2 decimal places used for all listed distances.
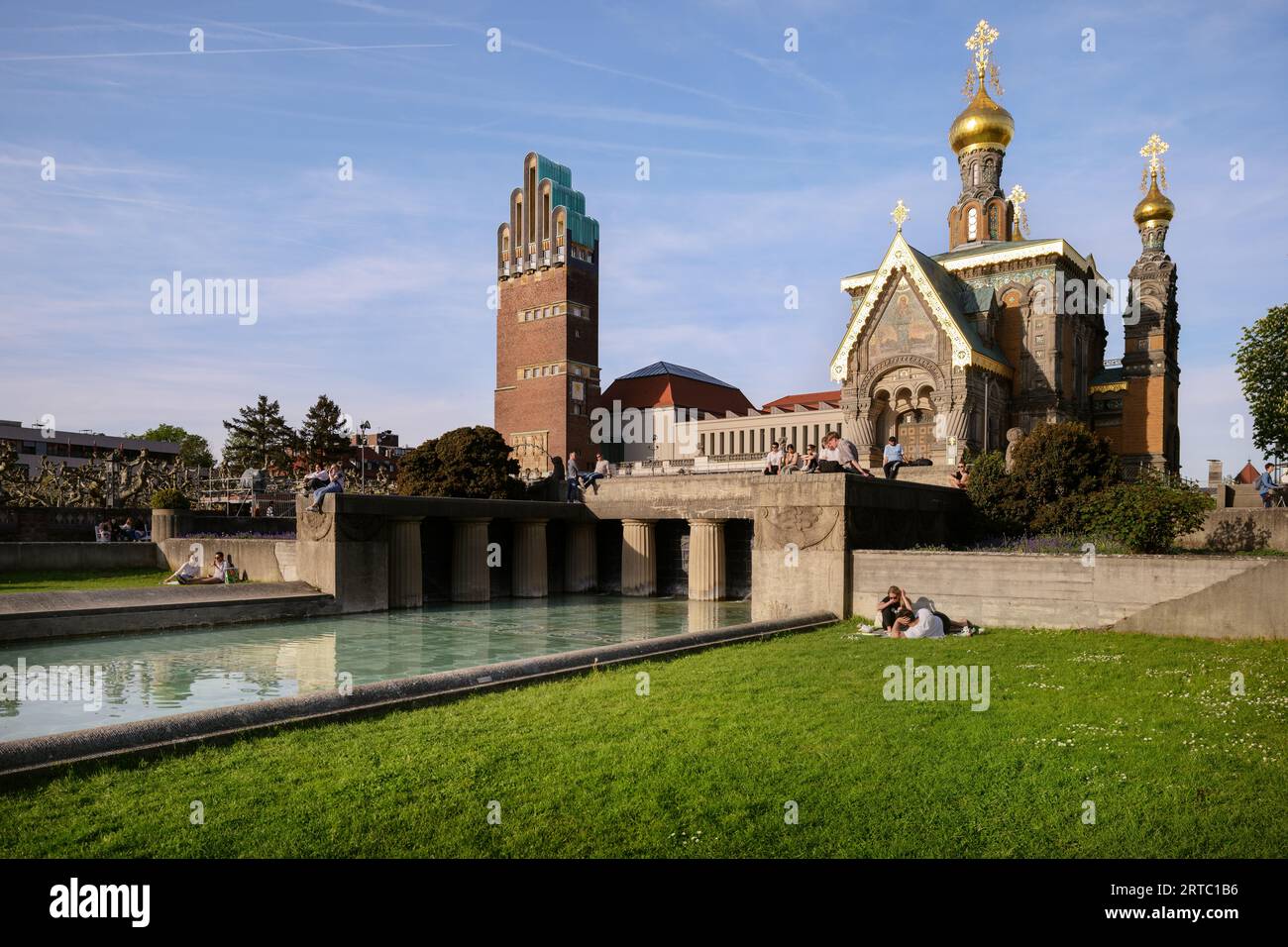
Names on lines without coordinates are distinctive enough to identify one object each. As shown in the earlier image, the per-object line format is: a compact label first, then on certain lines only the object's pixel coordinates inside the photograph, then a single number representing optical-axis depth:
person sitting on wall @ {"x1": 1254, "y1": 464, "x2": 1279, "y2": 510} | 27.56
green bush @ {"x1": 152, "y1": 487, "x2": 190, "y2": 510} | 33.44
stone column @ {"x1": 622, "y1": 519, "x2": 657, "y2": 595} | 33.34
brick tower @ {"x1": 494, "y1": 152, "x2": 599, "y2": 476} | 83.31
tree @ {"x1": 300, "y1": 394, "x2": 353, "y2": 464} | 69.19
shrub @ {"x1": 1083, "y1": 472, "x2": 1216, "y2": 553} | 17.83
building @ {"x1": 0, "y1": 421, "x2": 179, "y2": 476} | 97.62
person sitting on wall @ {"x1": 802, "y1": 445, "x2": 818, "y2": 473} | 23.28
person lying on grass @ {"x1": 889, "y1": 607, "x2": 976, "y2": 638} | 15.84
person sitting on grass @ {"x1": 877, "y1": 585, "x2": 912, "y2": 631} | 16.59
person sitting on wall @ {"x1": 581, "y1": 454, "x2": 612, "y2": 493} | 34.41
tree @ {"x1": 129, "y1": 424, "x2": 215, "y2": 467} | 97.56
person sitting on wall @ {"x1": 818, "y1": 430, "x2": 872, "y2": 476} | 22.12
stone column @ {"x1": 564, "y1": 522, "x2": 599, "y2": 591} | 34.78
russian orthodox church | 47.38
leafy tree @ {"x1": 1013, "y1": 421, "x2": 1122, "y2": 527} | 25.19
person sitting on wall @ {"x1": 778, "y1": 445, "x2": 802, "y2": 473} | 27.42
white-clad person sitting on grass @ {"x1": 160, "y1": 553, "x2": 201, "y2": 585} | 25.56
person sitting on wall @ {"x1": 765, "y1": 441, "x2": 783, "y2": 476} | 27.21
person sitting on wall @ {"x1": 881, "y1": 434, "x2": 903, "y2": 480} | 28.30
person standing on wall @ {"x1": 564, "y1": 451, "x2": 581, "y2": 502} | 35.00
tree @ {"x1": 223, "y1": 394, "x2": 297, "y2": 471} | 68.56
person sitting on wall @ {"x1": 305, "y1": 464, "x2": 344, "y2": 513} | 24.16
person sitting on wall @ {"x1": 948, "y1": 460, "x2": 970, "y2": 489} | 26.98
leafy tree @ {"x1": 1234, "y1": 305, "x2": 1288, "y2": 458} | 45.41
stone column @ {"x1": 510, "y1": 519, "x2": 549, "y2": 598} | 31.80
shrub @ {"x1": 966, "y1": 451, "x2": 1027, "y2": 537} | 25.58
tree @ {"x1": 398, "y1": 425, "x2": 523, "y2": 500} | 46.19
